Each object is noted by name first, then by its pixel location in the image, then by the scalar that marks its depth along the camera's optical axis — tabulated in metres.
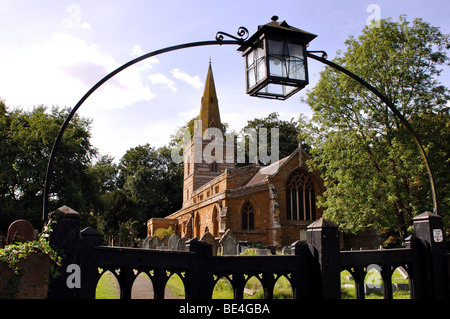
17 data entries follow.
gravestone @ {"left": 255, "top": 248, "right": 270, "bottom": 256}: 16.30
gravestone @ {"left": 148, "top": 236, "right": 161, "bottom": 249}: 24.67
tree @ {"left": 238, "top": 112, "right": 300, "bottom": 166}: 49.50
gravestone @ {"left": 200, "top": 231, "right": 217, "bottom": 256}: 19.43
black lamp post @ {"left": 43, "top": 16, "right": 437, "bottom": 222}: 5.77
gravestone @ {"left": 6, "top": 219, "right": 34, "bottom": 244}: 7.59
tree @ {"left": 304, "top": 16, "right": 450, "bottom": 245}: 18.05
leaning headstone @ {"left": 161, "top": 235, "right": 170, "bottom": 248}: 26.97
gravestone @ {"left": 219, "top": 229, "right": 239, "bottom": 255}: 17.06
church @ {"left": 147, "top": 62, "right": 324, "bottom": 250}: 29.06
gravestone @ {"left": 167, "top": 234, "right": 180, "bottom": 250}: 23.66
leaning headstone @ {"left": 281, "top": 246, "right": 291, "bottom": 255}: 21.18
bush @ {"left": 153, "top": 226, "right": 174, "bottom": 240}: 38.67
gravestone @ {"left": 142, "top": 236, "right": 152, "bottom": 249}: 25.83
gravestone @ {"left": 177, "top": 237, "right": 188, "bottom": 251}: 21.13
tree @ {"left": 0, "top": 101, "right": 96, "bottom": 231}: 24.75
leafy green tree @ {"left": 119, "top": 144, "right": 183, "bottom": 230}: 55.31
